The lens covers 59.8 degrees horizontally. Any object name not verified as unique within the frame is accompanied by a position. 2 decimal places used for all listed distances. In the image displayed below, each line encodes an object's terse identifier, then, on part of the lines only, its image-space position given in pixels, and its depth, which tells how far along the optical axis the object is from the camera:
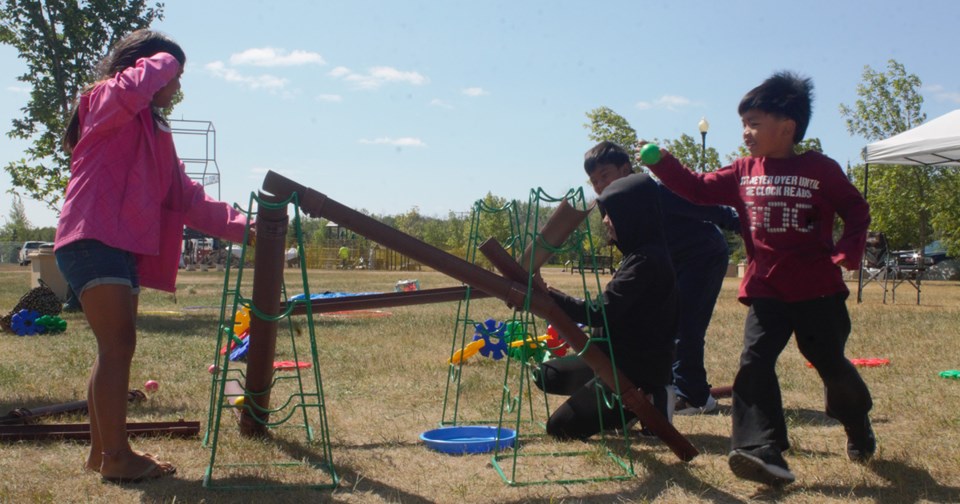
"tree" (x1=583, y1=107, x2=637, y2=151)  39.09
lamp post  21.78
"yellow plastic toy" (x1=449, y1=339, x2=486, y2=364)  6.98
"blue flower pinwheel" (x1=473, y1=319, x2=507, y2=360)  7.53
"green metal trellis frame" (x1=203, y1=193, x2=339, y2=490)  3.52
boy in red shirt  3.66
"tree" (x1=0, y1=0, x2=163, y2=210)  14.71
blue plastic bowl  4.21
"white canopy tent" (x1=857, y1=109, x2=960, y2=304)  13.14
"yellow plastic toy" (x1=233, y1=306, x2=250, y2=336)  8.48
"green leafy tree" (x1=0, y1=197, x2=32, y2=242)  91.94
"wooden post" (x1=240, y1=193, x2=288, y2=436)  3.79
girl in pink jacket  3.38
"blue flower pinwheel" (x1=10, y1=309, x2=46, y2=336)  9.93
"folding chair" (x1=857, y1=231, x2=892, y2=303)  18.83
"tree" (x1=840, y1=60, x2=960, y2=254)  33.01
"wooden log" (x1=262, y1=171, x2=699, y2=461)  3.69
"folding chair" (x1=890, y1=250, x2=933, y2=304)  18.03
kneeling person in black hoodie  4.18
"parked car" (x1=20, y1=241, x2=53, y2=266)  52.59
